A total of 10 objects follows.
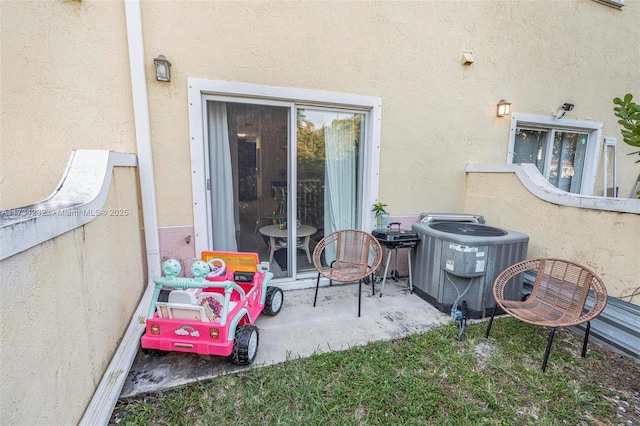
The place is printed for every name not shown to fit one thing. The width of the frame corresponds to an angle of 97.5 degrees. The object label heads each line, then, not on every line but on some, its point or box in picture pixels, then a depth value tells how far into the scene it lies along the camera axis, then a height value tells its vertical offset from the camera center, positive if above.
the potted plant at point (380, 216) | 3.70 -0.54
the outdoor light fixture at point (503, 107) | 4.09 +0.99
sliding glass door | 3.18 -0.04
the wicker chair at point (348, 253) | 3.15 -0.98
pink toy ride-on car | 2.03 -1.10
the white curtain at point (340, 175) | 3.63 -0.01
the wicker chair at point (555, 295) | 2.16 -1.03
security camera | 4.54 +1.07
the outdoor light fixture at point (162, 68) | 2.68 +1.01
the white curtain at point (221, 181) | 3.11 -0.09
